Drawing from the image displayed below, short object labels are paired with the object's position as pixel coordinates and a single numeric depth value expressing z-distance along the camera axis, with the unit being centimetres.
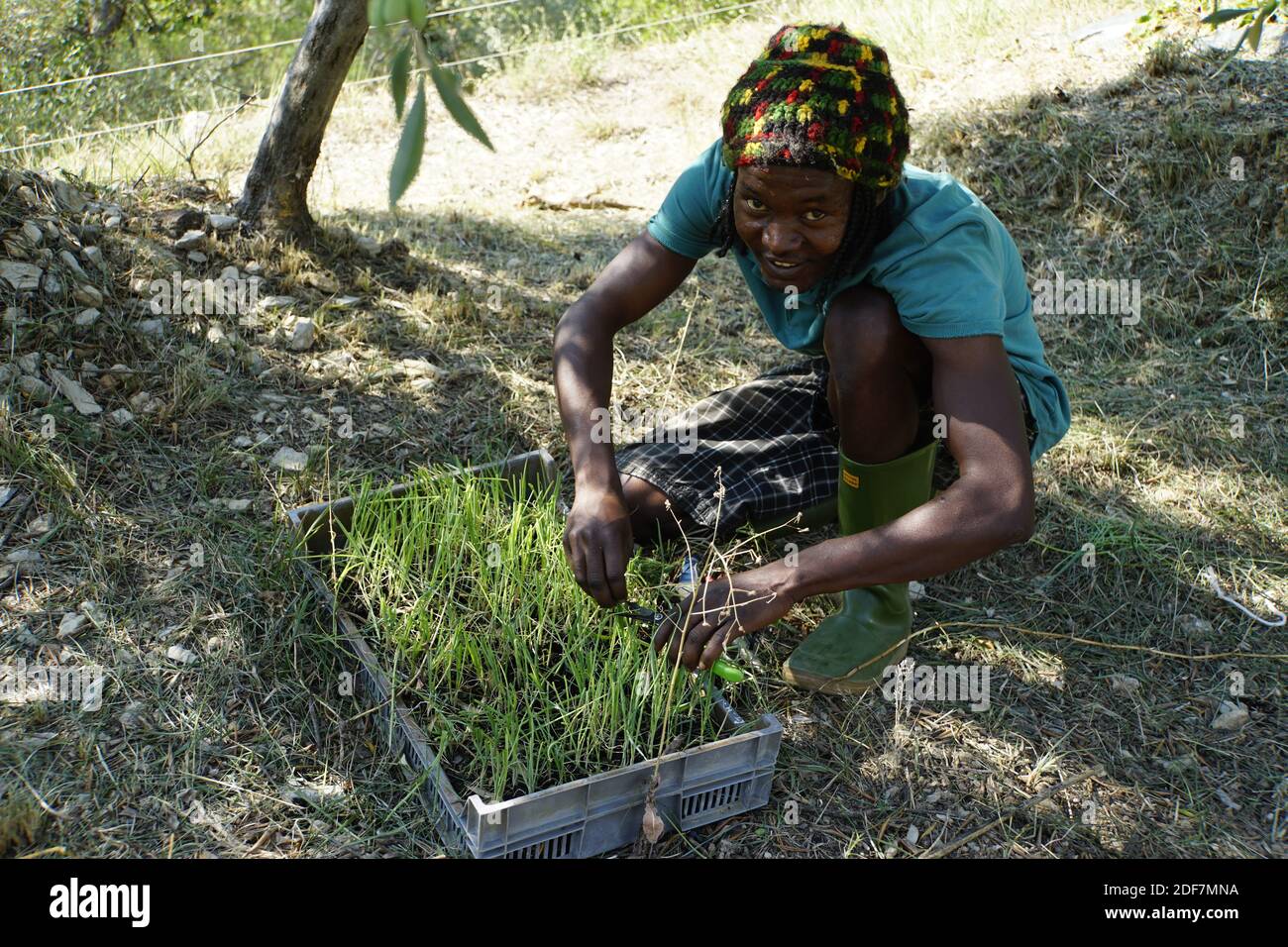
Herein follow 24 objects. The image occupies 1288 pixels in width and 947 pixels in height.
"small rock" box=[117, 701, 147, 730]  208
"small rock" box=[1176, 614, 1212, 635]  261
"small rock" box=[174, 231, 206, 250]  320
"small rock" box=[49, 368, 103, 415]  268
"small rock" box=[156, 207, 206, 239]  324
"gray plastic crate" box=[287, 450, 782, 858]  181
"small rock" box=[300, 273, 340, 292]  331
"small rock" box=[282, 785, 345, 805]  202
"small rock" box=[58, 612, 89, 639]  223
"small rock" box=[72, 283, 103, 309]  283
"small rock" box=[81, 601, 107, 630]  226
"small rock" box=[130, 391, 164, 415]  274
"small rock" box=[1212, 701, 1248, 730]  236
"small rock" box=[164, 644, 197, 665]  222
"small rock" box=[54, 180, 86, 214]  306
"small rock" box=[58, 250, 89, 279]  285
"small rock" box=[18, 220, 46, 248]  282
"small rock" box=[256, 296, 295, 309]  317
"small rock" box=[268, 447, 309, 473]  270
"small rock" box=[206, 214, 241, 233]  331
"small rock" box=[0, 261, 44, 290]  274
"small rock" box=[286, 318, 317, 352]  307
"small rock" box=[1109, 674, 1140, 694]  245
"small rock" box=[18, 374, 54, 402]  262
